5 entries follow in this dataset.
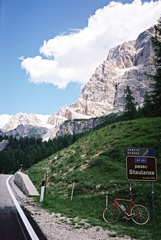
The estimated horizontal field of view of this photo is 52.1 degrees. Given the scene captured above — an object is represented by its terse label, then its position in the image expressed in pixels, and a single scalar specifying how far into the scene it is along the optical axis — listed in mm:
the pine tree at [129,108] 54188
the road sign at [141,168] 9383
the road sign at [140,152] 9836
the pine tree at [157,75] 20641
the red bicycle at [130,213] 7688
